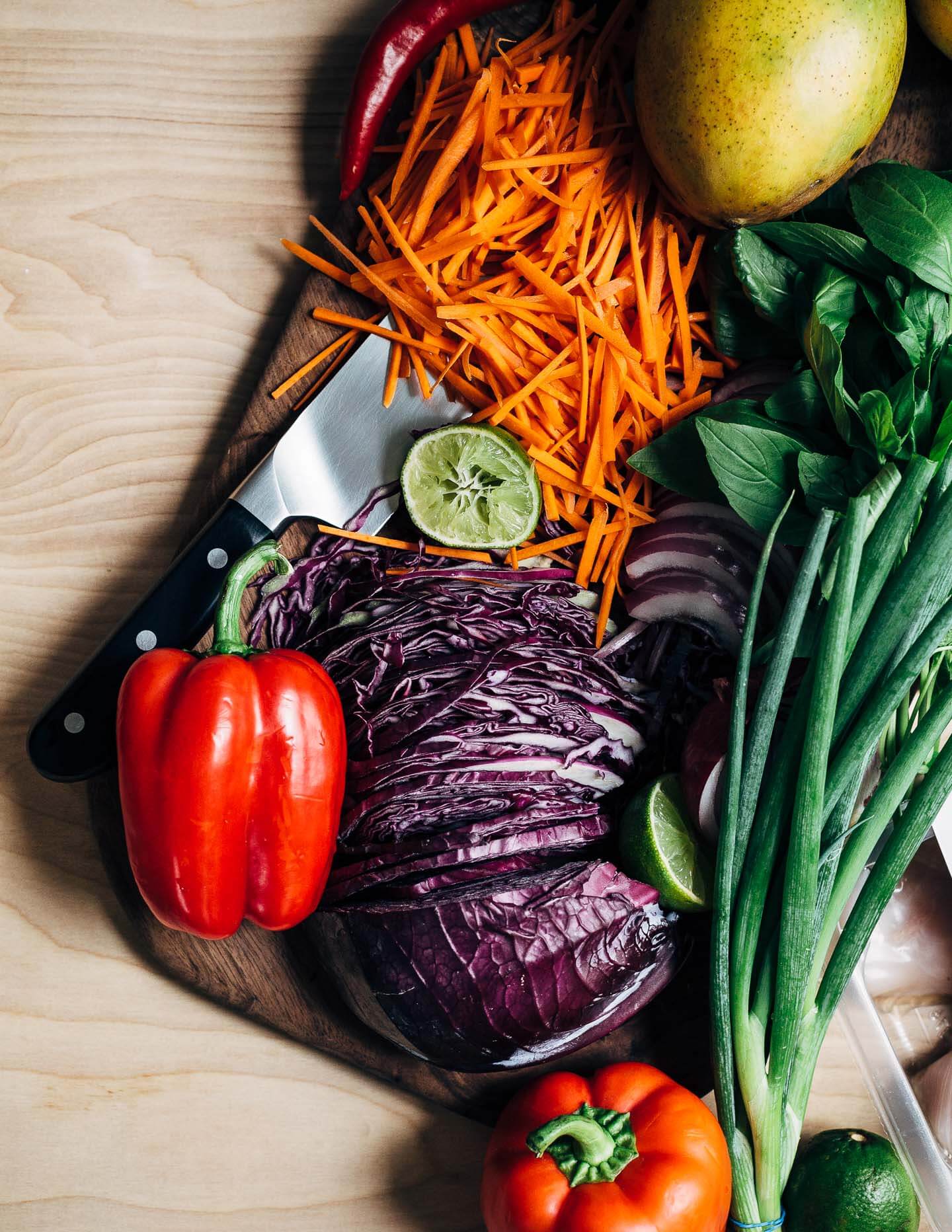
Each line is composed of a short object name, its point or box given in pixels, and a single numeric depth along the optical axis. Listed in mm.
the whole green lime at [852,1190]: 551
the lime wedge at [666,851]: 547
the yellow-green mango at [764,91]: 516
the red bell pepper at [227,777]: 532
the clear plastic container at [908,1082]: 582
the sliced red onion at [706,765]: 551
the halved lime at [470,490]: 568
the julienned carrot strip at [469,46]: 576
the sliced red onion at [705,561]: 564
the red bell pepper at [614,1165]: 527
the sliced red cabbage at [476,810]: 546
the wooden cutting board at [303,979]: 585
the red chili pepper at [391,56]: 564
